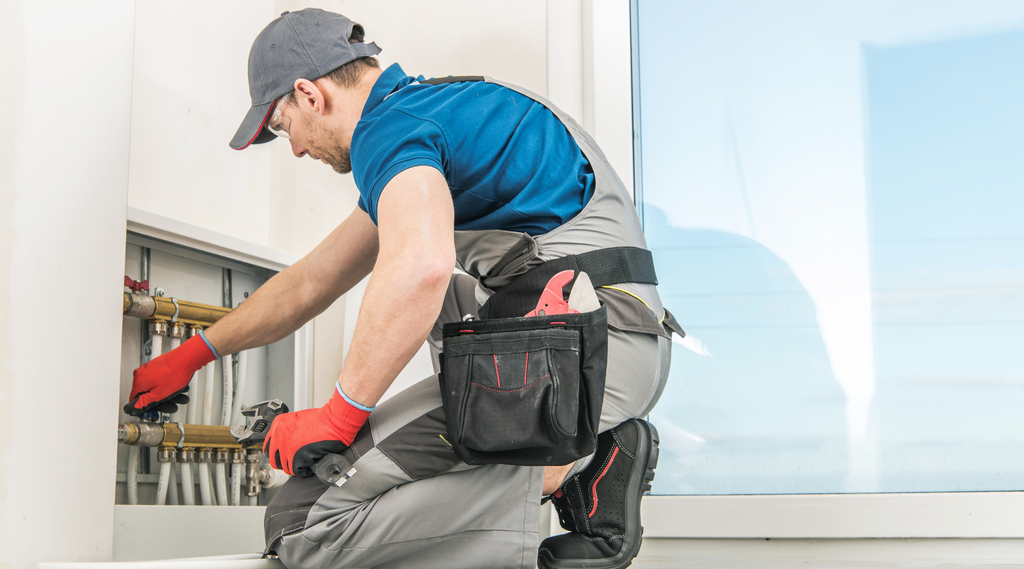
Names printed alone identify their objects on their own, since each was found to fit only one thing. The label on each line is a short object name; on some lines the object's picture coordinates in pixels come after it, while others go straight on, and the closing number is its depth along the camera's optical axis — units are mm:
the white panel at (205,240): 1291
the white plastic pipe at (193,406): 1423
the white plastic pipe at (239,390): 1519
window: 1484
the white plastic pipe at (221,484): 1453
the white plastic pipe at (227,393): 1479
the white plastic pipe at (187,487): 1381
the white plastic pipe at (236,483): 1490
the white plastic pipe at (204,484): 1418
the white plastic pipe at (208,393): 1437
